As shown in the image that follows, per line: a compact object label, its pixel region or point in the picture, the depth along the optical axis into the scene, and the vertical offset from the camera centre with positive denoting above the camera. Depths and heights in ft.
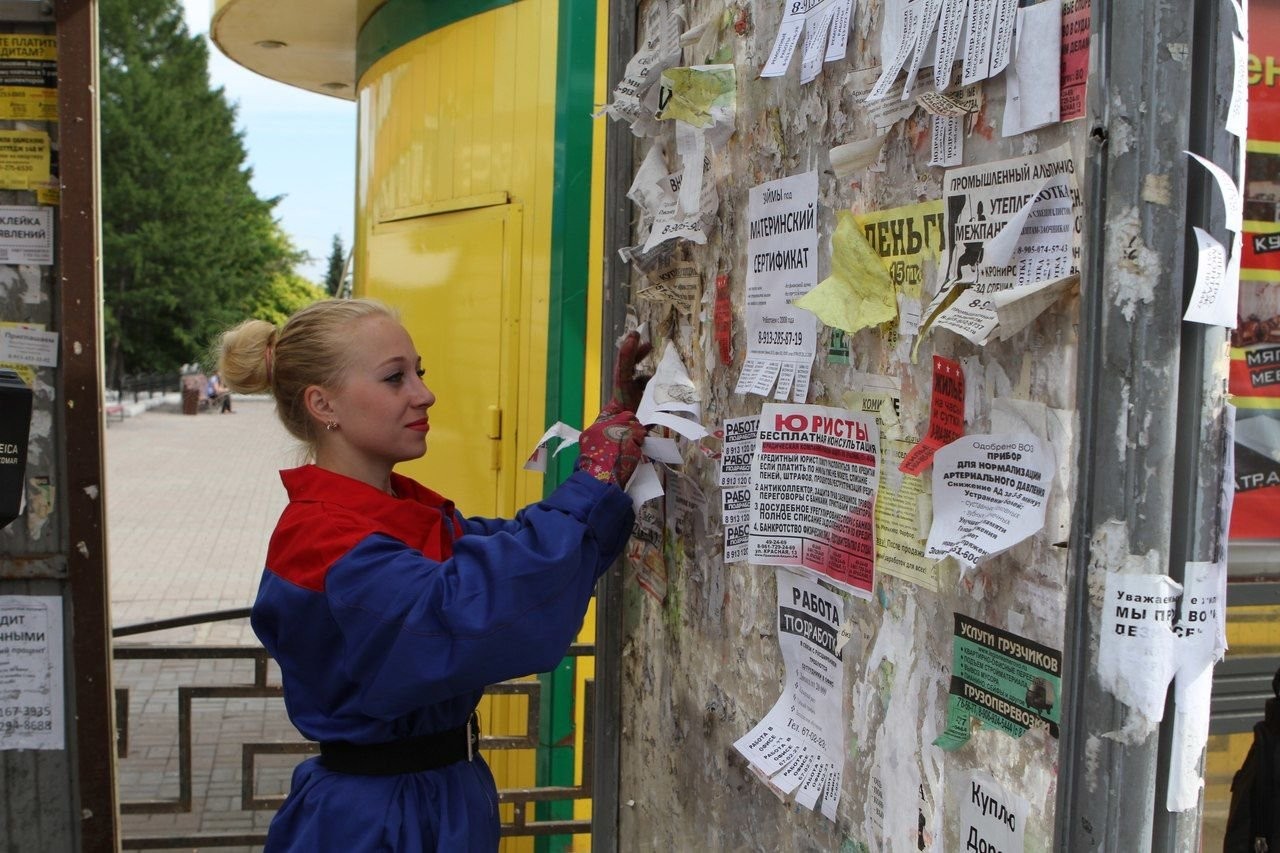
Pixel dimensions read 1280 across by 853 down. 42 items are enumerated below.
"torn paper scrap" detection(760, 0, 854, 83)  5.13 +1.48
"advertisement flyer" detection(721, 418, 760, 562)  5.98 -0.58
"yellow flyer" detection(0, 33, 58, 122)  10.64 +2.41
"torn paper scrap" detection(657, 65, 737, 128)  6.29 +1.44
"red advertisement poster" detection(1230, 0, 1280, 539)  4.57 +0.33
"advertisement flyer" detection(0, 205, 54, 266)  10.75 +1.02
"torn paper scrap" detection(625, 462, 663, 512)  6.79 -0.69
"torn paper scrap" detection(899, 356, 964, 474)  4.29 -0.15
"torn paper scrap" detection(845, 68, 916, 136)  4.64 +1.05
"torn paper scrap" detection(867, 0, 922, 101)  4.50 +1.26
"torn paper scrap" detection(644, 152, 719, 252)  6.58 +0.84
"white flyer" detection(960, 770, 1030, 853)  4.04 -1.52
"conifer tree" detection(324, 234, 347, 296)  251.46 +19.04
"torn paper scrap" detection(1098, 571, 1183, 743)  3.42 -0.75
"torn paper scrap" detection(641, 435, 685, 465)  6.79 -0.49
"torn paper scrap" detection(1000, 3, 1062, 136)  3.75 +0.95
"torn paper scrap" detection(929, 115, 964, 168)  4.25 +0.82
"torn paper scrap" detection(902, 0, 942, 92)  4.36 +1.21
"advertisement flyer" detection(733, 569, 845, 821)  5.27 -1.55
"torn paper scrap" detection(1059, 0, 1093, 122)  3.64 +0.96
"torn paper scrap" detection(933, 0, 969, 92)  4.17 +1.15
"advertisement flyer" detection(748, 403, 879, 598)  5.01 -0.55
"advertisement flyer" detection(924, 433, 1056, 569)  3.84 -0.41
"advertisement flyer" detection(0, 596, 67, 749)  10.98 -2.96
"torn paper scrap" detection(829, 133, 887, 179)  4.85 +0.88
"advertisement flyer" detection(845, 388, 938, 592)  4.59 -0.54
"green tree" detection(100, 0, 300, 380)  132.77 +17.29
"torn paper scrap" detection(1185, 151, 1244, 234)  3.33 +0.51
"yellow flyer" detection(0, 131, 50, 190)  10.72 +1.69
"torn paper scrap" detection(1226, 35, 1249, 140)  3.36 +0.81
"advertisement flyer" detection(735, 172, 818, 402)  5.46 +0.41
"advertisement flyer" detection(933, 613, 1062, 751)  3.86 -1.04
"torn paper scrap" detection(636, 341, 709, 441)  6.42 -0.20
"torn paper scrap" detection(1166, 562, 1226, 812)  3.45 -0.83
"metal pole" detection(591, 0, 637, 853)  7.89 -0.03
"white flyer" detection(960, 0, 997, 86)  4.01 +1.11
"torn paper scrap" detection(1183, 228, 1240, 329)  3.34 +0.26
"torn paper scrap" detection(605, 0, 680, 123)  7.09 +1.80
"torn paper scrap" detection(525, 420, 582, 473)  7.55 -0.51
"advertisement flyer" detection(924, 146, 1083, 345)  3.72 +0.45
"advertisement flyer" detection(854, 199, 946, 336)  4.44 +0.46
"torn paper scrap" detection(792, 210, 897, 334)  4.78 +0.33
